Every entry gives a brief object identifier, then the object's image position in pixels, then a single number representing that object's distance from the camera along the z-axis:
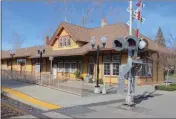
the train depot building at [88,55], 16.95
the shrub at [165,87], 13.75
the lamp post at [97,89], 11.44
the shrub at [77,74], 19.16
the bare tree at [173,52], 16.40
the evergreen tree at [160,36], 53.04
